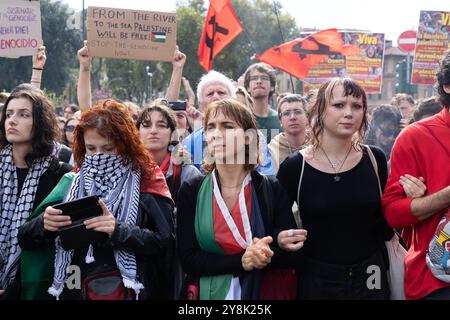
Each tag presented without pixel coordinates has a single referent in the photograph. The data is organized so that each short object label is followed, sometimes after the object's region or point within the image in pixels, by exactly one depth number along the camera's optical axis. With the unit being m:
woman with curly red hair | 3.26
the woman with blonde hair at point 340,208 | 3.24
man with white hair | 4.76
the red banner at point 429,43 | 11.34
